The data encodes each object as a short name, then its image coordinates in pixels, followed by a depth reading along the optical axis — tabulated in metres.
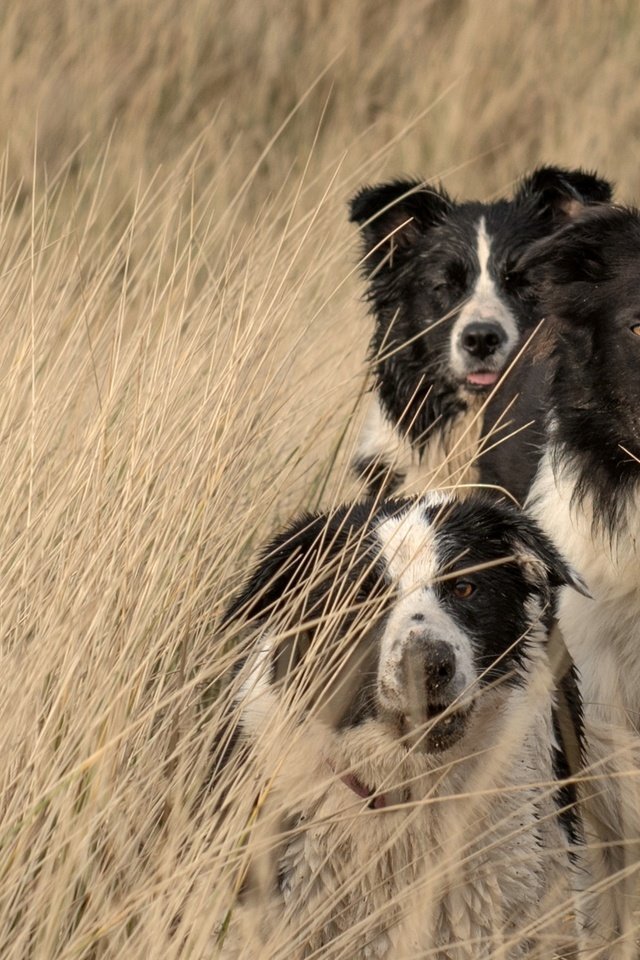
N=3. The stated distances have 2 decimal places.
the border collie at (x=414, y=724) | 5.59
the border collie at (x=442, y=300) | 10.30
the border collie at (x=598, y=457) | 7.66
